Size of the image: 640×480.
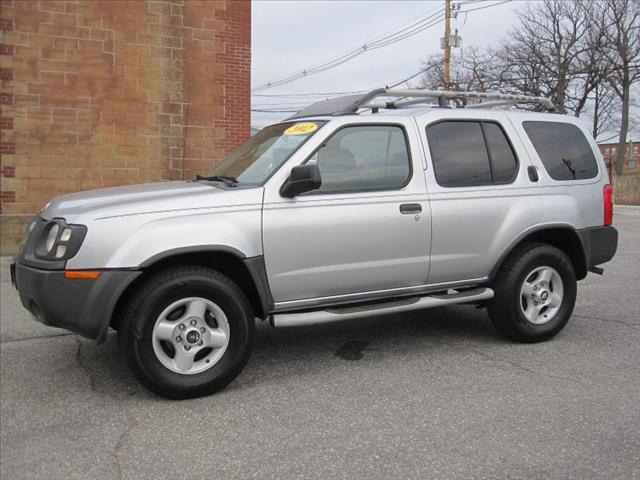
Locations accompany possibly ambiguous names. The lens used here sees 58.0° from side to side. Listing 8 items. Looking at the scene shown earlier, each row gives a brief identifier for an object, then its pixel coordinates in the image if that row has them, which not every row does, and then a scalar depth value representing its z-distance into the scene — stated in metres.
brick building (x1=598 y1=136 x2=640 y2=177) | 55.53
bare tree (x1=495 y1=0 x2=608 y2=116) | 37.25
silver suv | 3.61
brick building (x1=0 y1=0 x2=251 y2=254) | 10.28
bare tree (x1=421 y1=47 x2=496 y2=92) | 38.56
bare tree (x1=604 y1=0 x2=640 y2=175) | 36.09
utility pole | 27.78
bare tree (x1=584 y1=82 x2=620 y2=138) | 41.69
